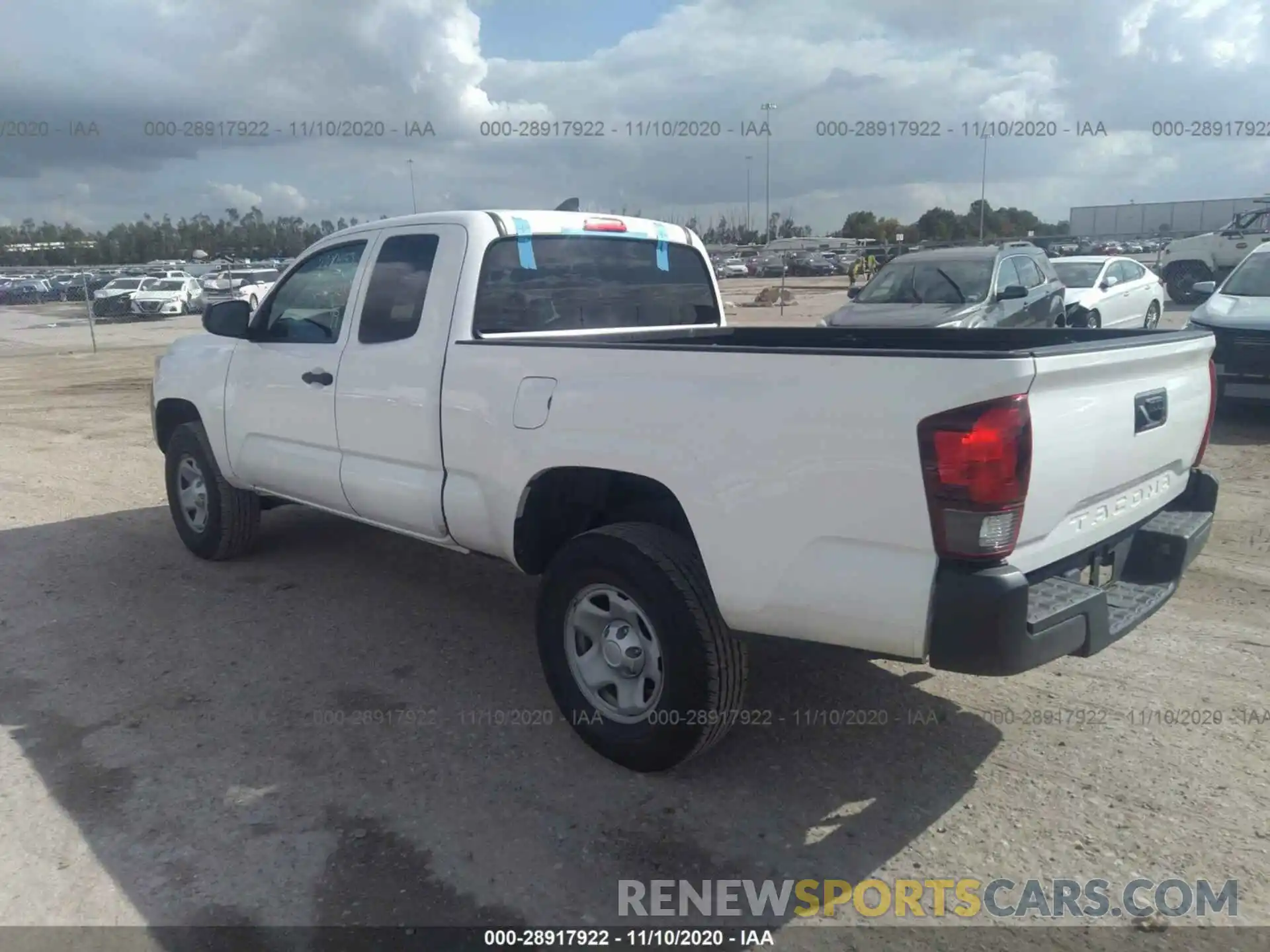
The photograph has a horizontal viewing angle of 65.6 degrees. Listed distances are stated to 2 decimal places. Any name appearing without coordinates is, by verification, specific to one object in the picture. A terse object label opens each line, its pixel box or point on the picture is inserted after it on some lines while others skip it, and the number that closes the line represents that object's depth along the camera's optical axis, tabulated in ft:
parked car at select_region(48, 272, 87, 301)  162.91
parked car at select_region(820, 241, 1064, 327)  36.22
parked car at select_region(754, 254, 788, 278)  224.14
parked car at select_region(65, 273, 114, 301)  157.58
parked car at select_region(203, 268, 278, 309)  102.63
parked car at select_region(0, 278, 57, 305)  156.04
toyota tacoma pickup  8.82
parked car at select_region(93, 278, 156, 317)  110.22
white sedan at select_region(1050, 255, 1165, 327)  46.52
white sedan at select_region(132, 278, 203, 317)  107.96
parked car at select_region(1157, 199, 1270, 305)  71.26
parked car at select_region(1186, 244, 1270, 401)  29.22
